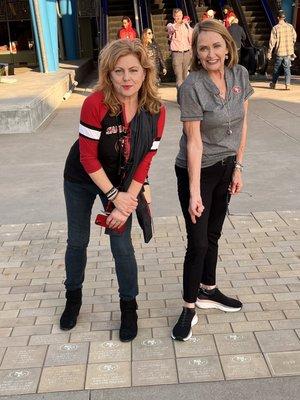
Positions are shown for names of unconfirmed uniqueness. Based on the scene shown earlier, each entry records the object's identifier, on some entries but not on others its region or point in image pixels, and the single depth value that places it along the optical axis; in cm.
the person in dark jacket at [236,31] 1151
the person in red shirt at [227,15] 1244
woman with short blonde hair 260
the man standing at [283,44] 1168
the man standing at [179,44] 1015
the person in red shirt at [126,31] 1108
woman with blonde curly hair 252
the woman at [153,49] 992
